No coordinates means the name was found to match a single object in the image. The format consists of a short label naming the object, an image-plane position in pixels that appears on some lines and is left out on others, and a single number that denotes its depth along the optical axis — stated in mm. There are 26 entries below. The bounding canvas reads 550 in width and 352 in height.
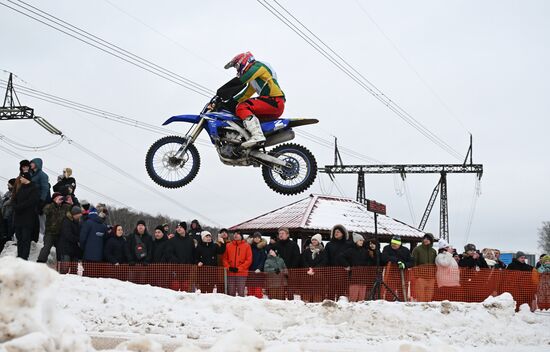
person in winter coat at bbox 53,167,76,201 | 13758
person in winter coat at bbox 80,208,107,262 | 12734
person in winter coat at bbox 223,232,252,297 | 13320
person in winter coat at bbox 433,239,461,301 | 13242
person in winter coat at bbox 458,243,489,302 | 13484
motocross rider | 10617
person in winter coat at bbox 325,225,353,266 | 13211
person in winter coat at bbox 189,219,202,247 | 14414
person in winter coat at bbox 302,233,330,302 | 13047
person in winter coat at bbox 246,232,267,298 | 13297
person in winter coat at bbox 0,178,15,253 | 13758
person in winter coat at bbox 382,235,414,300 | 13336
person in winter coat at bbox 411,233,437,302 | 13266
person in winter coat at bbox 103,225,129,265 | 13000
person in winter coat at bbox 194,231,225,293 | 13219
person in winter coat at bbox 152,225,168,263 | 13250
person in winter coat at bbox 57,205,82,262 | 12719
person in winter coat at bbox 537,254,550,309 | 14305
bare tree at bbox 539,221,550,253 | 103688
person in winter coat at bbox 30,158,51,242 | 13266
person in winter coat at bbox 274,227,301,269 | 13414
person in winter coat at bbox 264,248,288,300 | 13125
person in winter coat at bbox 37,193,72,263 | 12914
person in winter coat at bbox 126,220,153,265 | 13180
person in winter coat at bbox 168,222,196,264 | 13250
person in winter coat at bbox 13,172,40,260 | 12336
